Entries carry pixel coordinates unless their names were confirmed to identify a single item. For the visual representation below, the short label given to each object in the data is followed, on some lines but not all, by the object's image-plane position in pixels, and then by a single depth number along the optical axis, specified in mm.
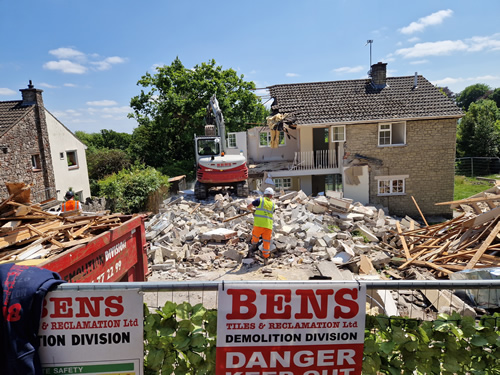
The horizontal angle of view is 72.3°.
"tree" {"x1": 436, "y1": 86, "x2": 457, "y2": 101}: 68881
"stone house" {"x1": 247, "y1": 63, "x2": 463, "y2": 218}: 18000
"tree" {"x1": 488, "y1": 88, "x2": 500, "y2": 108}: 65844
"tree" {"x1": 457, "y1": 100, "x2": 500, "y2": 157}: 31375
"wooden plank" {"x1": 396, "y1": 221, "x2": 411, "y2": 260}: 9171
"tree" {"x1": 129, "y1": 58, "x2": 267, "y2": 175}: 25562
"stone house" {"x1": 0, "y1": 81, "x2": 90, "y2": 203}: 16688
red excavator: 14453
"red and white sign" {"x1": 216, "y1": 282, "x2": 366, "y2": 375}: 2289
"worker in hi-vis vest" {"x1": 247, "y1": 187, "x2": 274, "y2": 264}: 8398
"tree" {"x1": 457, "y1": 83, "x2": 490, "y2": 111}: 73438
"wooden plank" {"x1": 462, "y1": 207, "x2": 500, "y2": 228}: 8938
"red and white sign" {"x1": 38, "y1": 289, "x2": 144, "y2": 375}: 2248
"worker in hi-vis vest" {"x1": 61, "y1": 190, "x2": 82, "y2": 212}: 6971
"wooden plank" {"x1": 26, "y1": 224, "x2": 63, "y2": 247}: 3707
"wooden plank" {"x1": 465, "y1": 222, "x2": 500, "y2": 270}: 7746
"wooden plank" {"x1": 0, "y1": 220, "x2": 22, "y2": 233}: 3835
